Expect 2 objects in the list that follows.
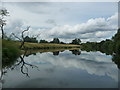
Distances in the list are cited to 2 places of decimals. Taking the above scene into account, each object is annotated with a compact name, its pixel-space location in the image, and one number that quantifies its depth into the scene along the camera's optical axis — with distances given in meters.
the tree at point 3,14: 16.57
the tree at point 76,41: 81.66
